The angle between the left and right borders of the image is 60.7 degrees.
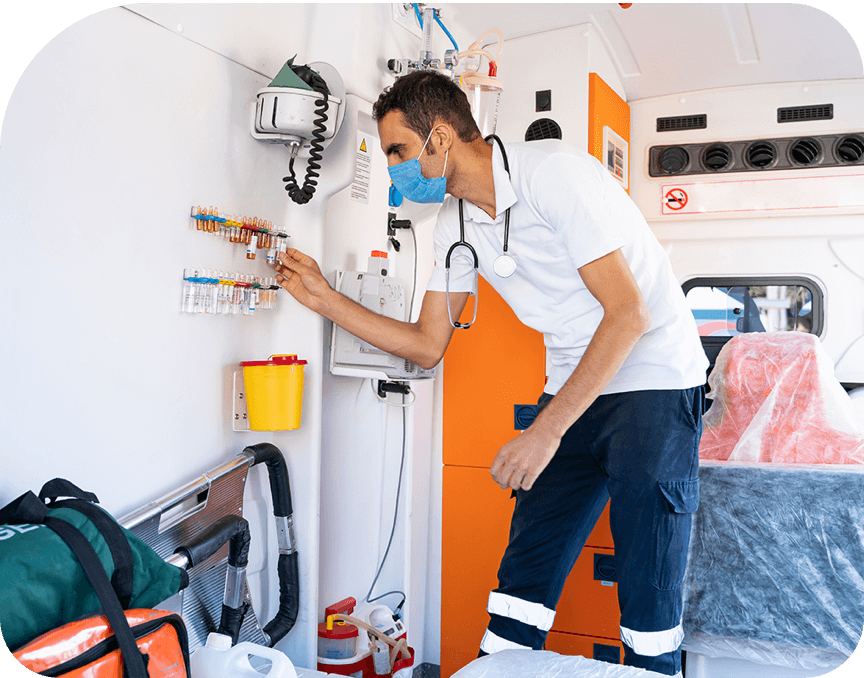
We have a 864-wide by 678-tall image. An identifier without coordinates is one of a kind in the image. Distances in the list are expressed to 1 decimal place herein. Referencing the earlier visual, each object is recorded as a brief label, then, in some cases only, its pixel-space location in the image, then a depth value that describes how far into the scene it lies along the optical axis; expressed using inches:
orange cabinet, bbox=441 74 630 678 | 105.7
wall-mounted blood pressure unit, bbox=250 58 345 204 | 86.0
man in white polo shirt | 74.0
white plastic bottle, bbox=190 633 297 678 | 66.5
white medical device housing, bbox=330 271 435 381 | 97.9
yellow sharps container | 86.7
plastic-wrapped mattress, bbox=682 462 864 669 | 88.5
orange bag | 50.3
